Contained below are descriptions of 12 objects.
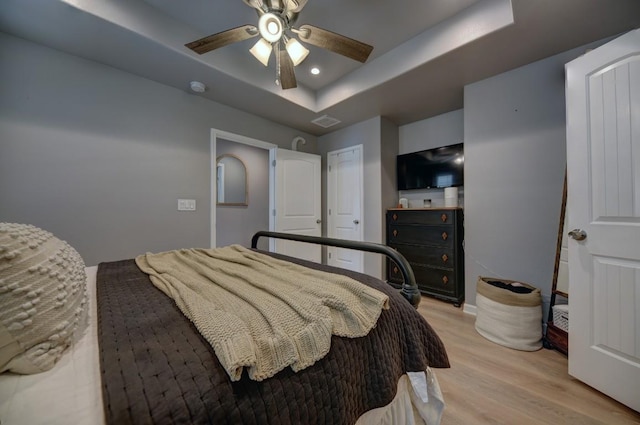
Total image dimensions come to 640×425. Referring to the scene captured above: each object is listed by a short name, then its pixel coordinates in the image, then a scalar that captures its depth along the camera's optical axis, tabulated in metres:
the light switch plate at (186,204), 2.61
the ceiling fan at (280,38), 1.51
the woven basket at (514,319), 1.83
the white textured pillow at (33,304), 0.50
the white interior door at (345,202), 3.56
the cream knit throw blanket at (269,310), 0.57
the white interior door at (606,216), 1.26
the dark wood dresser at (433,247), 2.67
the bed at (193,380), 0.44
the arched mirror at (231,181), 3.92
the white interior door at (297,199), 3.45
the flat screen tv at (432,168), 2.95
